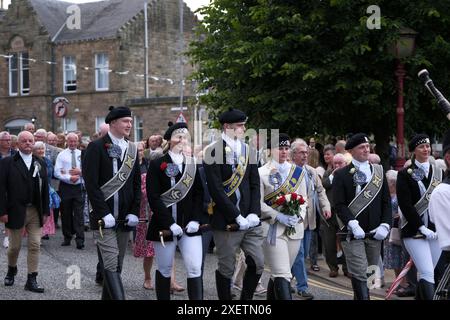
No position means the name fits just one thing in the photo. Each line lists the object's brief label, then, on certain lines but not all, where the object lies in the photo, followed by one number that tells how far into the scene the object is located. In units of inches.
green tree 676.1
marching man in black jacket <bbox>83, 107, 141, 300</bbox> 334.0
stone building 1750.7
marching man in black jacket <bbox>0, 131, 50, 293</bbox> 418.4
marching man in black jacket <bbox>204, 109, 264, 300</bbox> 350.0
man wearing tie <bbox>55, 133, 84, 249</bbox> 591.2
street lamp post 605.3
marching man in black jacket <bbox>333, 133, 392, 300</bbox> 356.2
